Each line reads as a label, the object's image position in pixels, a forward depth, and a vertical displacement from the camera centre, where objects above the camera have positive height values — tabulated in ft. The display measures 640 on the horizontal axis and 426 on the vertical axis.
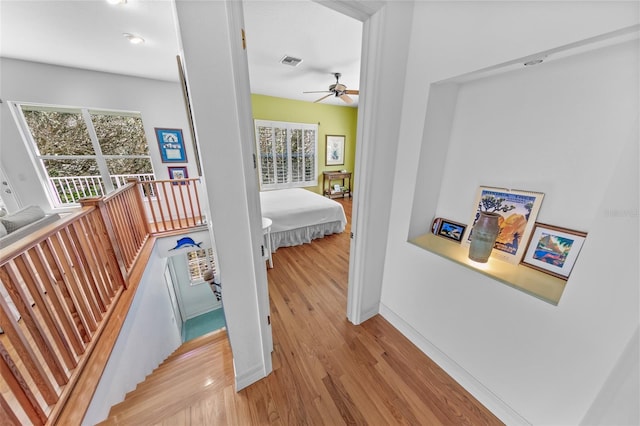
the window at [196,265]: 14.32 -7.83
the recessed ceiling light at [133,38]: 6.99 +3.73
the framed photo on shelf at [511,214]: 3.82 -1.15
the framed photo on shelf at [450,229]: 4.83 -1.82
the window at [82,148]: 10.17 +0.10
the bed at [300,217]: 9.97 -3.29
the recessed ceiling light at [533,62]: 3.14 +1.35
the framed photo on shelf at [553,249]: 3.40 -1.63
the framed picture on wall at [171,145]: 11.89 +0.29
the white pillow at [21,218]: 6.74 -2.27
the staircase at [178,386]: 3.82 -4.96
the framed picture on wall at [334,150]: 18.93 +0.08
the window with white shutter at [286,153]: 15.98 -0.18
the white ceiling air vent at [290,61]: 8.80 +3.83
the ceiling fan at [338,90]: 10.71 +3.10
